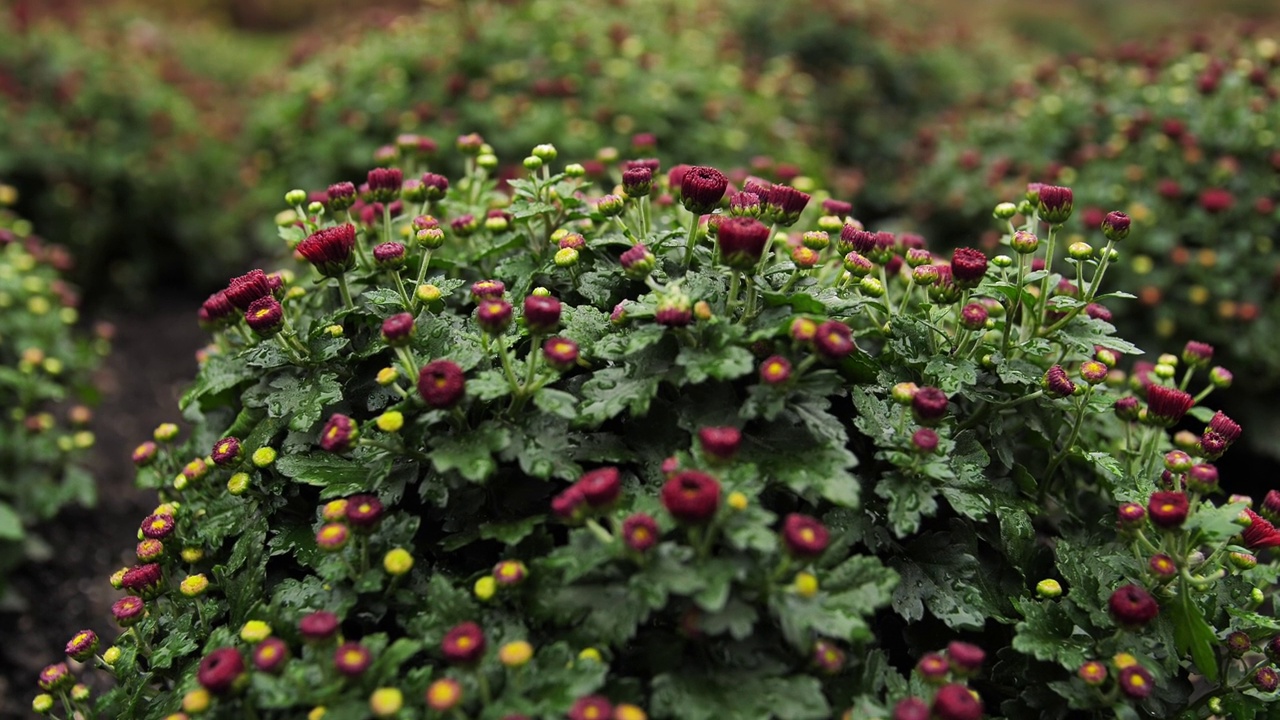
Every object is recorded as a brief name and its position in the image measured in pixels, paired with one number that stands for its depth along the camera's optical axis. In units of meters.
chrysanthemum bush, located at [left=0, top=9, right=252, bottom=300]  2.19
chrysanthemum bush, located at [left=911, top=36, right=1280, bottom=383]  1.46
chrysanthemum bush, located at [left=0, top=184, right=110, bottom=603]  1.30
